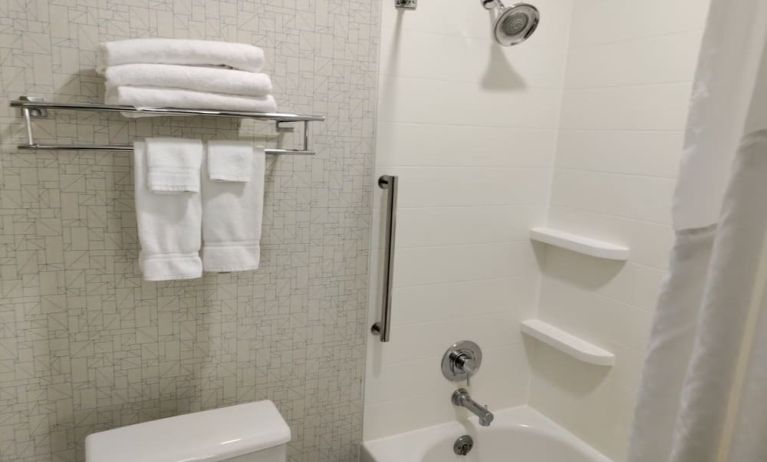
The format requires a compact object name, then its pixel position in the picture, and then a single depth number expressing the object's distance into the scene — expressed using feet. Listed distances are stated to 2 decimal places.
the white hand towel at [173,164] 4.15
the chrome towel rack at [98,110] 3.83
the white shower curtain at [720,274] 1.34
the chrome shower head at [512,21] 5.46
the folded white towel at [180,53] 3.95
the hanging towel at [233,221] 4.49
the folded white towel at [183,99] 3.95
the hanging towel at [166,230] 4.19
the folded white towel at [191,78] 3.93
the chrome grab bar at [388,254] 5.49
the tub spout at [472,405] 6.25
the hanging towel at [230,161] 4.39
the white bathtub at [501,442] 6.29
